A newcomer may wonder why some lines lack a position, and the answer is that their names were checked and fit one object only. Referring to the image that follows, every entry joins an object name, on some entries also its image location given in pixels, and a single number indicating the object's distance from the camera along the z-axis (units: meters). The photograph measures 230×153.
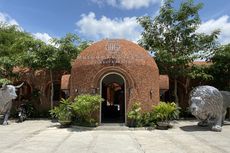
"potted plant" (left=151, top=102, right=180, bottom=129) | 8.20
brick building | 8.47
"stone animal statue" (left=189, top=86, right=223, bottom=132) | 7.78
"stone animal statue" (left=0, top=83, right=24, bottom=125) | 9.28
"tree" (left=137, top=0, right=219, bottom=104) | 10.94
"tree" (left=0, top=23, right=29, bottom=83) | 10.99
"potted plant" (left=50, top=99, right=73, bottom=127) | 8.45
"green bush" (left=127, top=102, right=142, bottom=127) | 8.16
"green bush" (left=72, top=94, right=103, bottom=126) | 7.93
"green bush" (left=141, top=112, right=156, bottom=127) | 8.30
